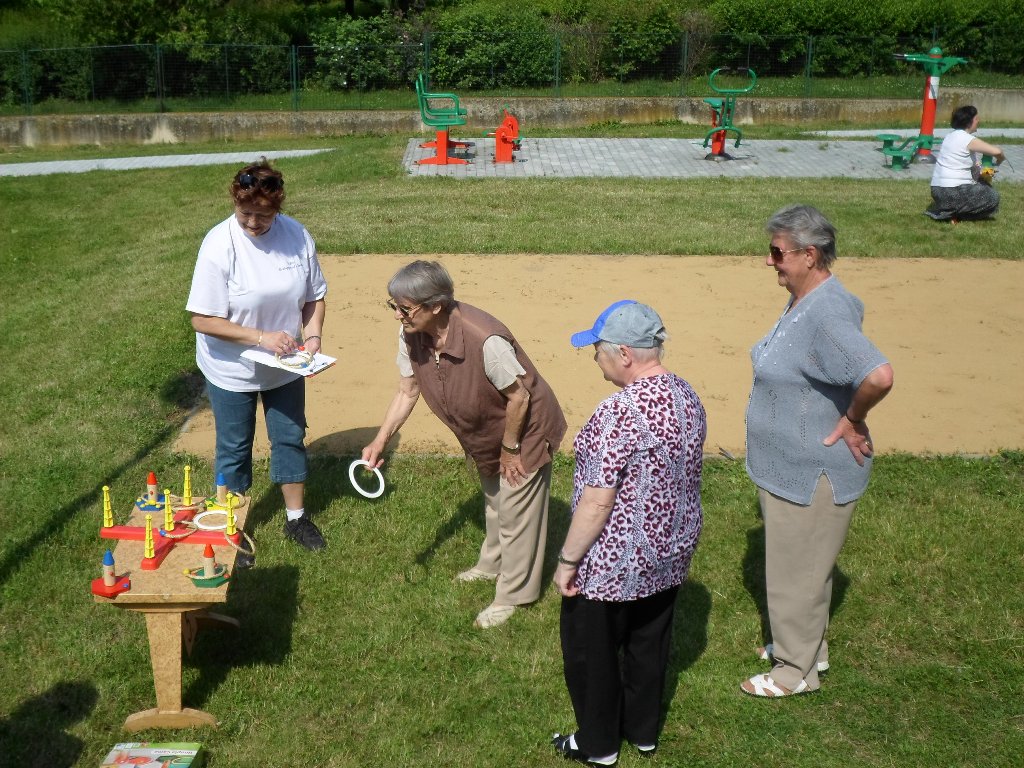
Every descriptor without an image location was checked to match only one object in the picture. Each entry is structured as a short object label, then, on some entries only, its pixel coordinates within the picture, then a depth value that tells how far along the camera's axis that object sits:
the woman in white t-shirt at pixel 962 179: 12.14
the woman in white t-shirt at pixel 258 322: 5.16
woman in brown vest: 4.57
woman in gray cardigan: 4.14
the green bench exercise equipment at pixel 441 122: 16.19
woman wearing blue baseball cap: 3.76
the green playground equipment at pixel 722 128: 16.69
